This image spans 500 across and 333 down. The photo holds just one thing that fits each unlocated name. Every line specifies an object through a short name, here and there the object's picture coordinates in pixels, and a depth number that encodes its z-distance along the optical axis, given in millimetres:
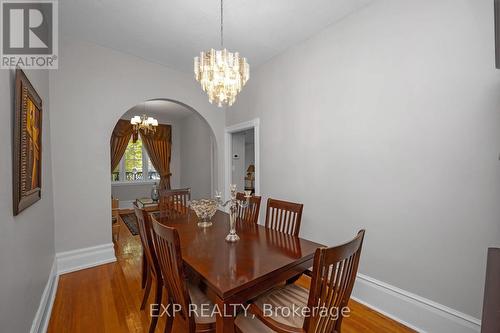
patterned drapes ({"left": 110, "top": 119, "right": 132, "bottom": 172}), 5715
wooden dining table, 1058
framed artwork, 1246
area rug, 4223
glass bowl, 1955
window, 6254
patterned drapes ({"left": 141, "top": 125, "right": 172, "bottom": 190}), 6285
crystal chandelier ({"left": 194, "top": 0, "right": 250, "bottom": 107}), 1716
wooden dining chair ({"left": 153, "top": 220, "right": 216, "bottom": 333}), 1126
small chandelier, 4560
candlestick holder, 1611
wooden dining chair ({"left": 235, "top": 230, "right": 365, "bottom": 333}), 874
